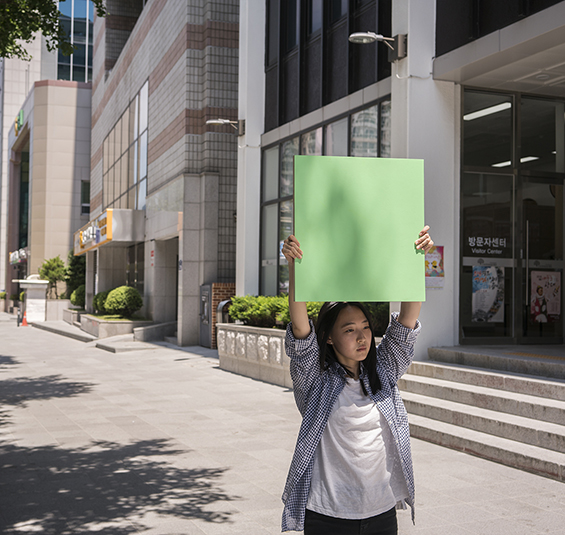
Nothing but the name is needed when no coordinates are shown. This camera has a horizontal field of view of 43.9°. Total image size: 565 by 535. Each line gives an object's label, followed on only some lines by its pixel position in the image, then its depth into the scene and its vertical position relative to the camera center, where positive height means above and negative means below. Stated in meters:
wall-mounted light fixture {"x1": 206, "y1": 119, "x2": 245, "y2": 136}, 18.30 +4.01
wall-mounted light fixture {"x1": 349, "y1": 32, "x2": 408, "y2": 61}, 11.23 +3.86
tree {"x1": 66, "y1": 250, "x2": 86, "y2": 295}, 43.97 +0.20
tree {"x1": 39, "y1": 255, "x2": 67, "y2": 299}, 45.12 +0.17
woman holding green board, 2.84 -0.62
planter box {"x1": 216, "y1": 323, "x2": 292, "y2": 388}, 13.52 -1.58
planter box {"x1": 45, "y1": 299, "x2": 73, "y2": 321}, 41.50 -2.03
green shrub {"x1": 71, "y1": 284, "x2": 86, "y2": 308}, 39.97 -1.20
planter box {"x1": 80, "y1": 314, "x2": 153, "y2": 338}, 25.11 -1.84
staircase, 7.12 -1.59
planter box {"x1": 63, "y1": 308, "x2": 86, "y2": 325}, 35.00 -2.07
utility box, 20.50 -1.14
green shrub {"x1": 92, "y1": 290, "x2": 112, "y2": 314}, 30.11 -1.11
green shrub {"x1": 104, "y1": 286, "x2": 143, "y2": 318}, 26.11 -0.95
